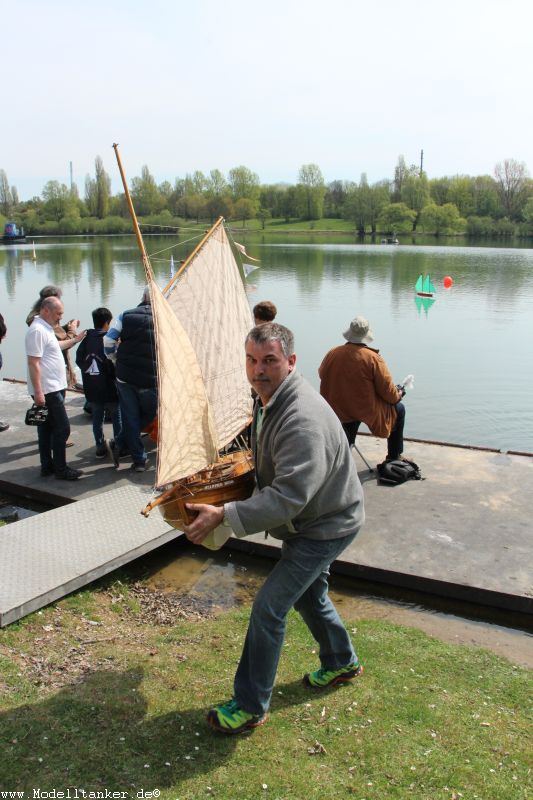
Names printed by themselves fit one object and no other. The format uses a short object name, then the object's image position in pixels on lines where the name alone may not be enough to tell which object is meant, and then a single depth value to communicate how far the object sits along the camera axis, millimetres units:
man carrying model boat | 3209
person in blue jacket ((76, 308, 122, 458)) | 8055
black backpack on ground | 7383
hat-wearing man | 7309
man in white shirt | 7176
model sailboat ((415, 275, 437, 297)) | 32562
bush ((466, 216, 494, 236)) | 107569
